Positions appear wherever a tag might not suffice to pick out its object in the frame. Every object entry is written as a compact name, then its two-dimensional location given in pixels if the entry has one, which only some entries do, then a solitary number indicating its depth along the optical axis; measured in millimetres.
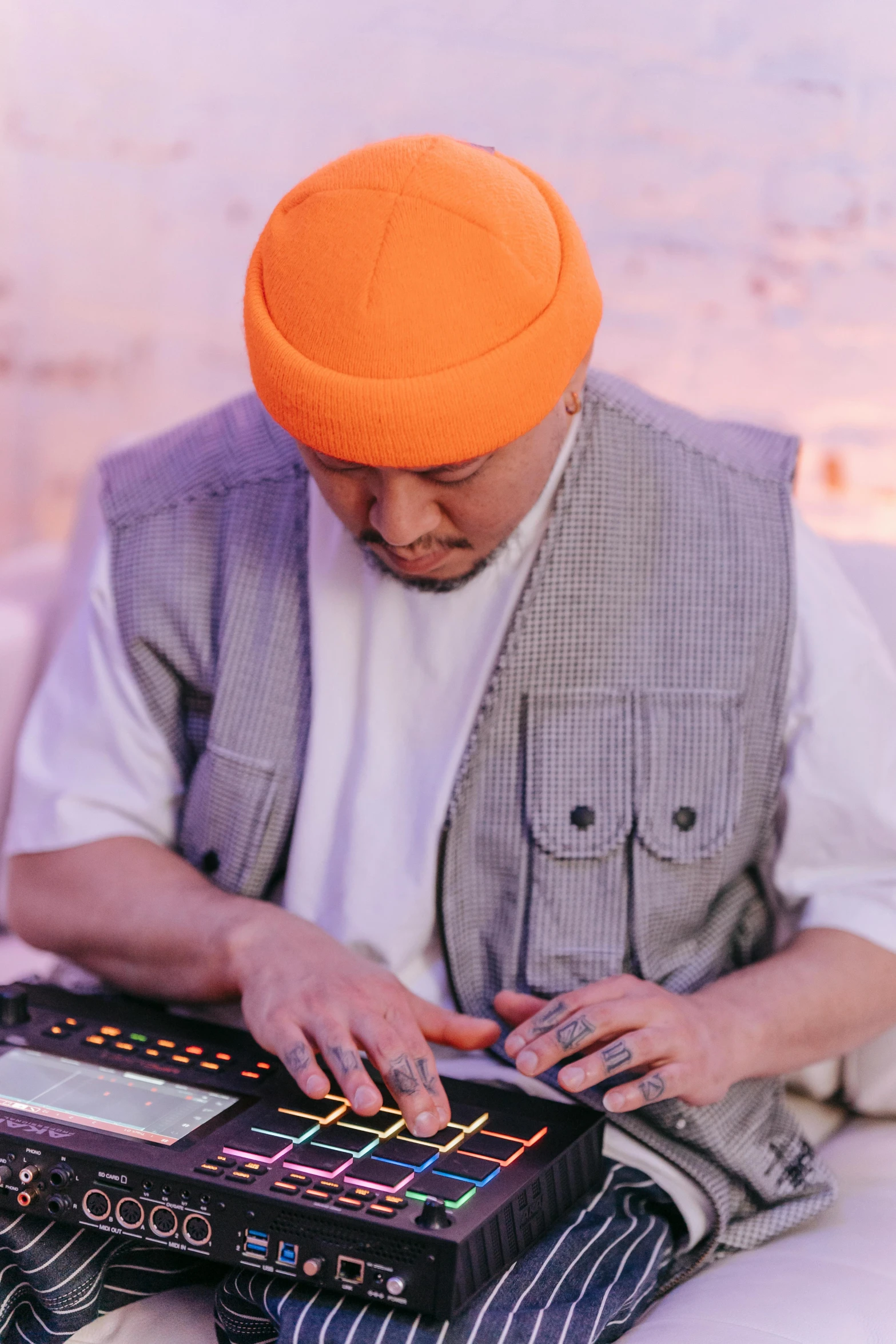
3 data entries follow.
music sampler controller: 1597
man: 1793
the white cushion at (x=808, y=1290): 1699
